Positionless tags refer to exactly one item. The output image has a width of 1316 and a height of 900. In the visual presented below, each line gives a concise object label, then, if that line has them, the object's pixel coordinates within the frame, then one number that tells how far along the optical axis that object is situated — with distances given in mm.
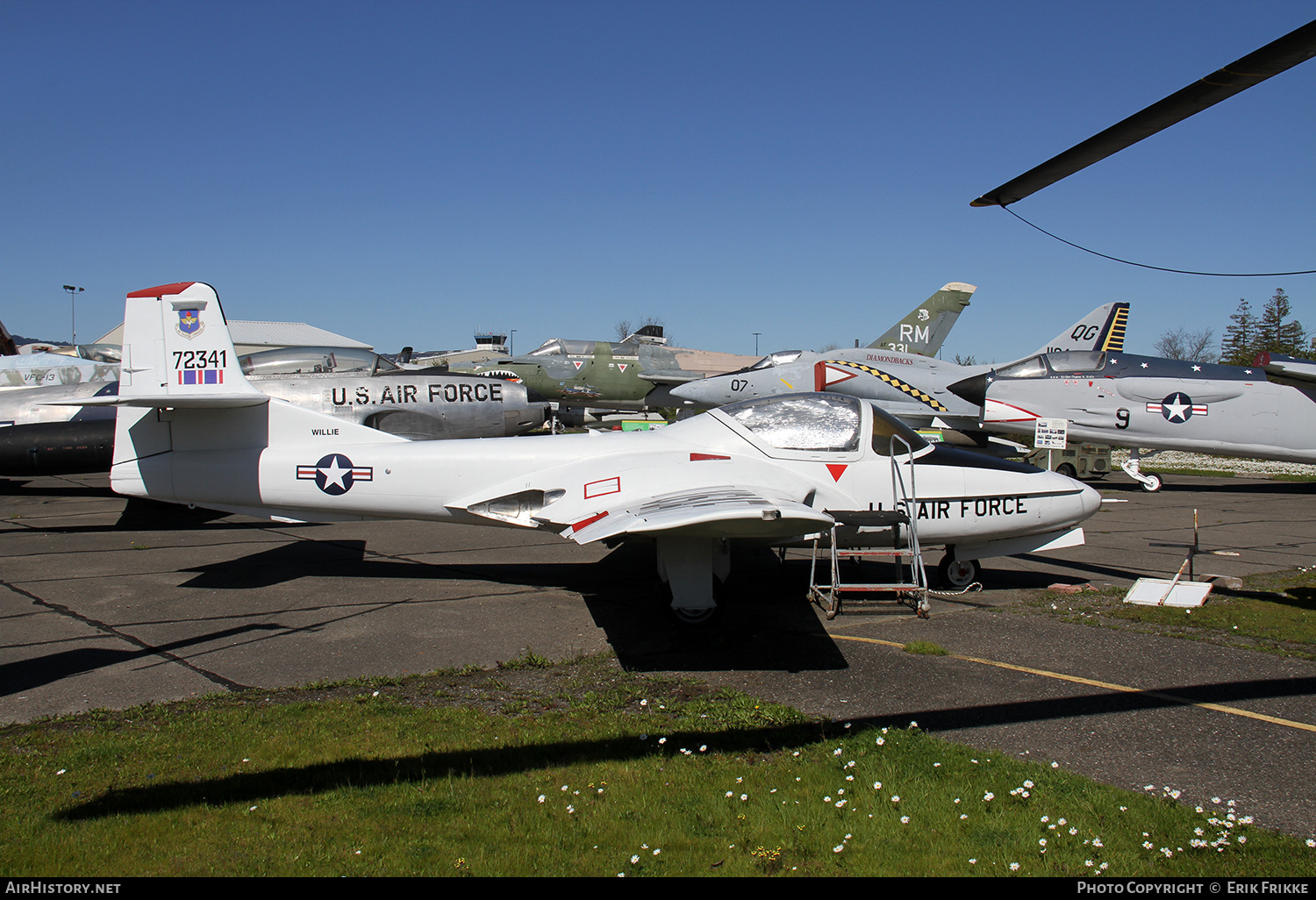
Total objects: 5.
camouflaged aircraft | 23844
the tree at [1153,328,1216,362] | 107400
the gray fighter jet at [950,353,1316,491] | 17594
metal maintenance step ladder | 7453
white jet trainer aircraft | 8086
